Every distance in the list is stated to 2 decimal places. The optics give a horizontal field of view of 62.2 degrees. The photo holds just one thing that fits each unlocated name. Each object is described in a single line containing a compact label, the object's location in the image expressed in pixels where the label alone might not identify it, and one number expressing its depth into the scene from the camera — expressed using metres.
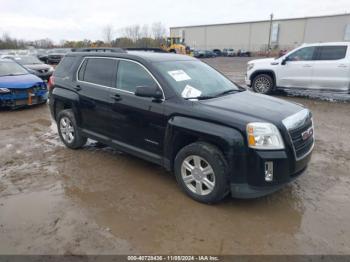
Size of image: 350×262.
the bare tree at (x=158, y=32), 88.62
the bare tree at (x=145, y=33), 85.76
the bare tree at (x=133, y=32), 84.50
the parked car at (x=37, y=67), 13.59
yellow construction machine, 37.84
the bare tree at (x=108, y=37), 77.68
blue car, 8.46
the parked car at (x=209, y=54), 49.72
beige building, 60.84
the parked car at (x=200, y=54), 47.72
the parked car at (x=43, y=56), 28.41
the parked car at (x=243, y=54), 58.34
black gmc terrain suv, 3.22
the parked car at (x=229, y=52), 58.28
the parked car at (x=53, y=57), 26.88
